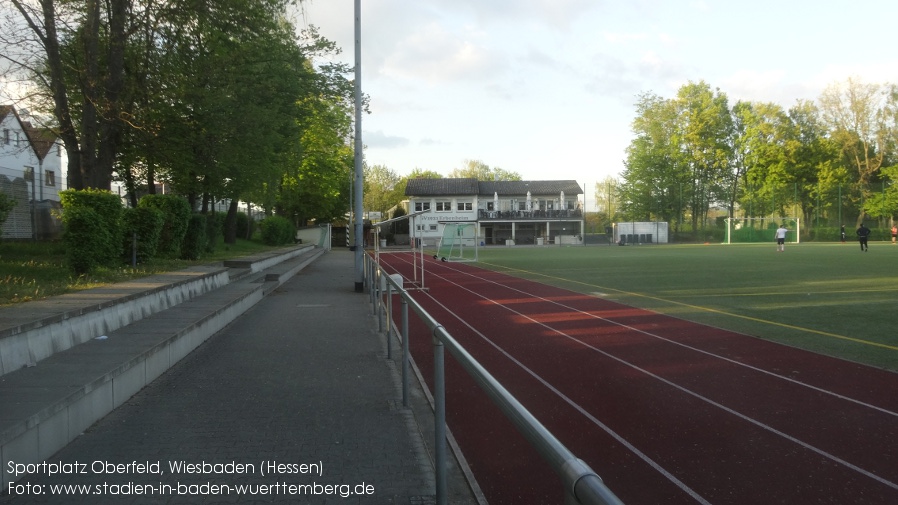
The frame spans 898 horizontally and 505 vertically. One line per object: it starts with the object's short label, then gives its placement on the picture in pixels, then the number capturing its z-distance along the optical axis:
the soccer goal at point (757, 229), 64.50
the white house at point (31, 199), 18.44
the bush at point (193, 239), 20.31
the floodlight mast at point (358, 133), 18.17
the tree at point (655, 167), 75.56
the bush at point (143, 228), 14.81
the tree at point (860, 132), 68.06
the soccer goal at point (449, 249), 39.68
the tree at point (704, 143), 73.50
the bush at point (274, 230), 43.62
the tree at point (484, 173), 121.88
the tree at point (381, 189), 100.71
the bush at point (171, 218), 17.27
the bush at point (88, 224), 11.73
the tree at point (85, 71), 15.49
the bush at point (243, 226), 44.69
